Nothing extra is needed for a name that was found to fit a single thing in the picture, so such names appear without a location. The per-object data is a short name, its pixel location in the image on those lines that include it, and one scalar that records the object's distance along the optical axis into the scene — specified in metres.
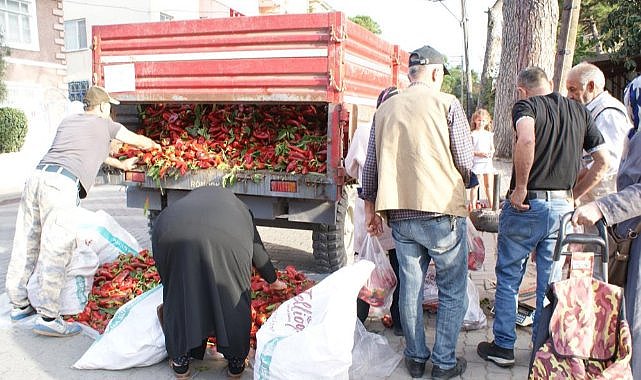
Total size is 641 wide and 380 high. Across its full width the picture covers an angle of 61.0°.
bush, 19.03
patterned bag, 2.42
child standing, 8.71
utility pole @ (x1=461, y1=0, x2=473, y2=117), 25.81
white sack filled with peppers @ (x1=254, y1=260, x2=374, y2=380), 3.07
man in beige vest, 3.21
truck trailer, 5.14
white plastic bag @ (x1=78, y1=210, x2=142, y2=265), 4.84
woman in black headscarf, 3.38
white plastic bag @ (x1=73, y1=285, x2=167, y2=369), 3.69
